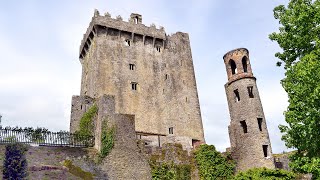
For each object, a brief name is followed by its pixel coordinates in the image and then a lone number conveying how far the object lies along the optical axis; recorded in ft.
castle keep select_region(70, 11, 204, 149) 86.52
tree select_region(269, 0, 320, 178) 35.57
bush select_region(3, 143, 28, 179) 46.19
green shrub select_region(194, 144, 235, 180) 61.43
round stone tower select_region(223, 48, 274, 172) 64.03
